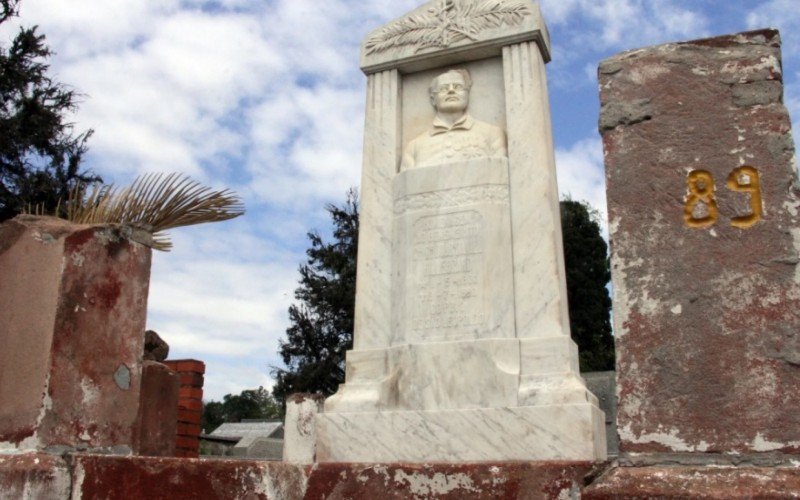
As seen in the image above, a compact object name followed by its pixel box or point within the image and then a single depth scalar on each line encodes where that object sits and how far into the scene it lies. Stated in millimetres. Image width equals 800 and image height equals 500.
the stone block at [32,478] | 3262
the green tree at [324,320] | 22391
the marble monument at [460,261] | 4992
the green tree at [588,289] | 19828
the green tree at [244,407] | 43209
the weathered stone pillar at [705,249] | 2277
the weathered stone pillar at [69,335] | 3445
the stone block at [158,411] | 4762
